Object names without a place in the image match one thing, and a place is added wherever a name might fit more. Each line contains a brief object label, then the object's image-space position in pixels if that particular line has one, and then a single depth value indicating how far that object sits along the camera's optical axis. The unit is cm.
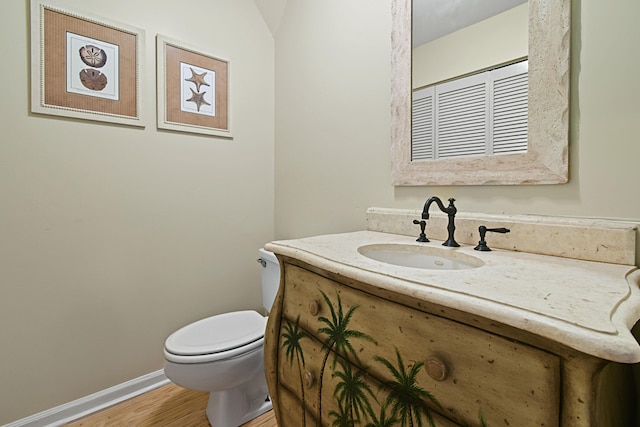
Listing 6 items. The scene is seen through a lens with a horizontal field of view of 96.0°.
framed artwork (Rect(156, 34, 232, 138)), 162
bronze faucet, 99
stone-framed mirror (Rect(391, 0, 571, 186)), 86
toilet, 122
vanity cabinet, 44
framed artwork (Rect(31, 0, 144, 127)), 130
